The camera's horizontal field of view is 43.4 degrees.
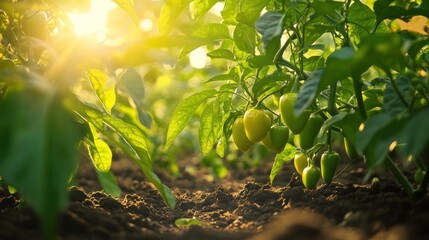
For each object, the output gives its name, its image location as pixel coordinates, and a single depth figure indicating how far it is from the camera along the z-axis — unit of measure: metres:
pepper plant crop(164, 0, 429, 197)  1.29
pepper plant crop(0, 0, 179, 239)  1.03
